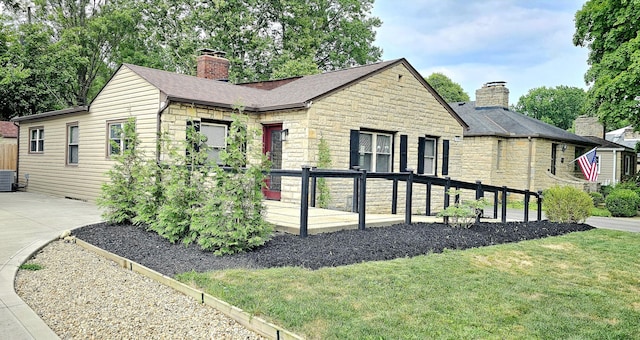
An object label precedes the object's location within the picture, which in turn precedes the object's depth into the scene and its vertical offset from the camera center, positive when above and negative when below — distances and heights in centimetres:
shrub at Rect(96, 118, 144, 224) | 786 -59
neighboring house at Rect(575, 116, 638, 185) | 2480 +84
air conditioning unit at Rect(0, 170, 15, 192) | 1741 -112
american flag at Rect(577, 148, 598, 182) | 1967 +21
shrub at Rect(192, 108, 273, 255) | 555 -63
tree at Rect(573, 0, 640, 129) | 1700 +440
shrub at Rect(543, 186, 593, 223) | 996 -82
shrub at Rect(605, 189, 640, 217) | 1630 -126
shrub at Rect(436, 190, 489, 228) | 758 -83
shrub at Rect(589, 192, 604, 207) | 1855 -126
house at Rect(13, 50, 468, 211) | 1103 +107
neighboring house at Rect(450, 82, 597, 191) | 1984 +57
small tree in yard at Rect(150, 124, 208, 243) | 634 -53
